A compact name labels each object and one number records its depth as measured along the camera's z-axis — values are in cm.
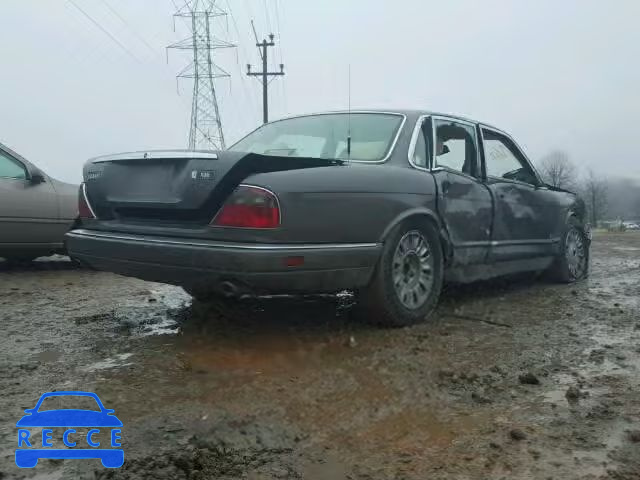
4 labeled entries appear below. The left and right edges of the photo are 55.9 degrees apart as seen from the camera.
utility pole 3231
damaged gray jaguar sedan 328
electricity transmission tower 2862
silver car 640
